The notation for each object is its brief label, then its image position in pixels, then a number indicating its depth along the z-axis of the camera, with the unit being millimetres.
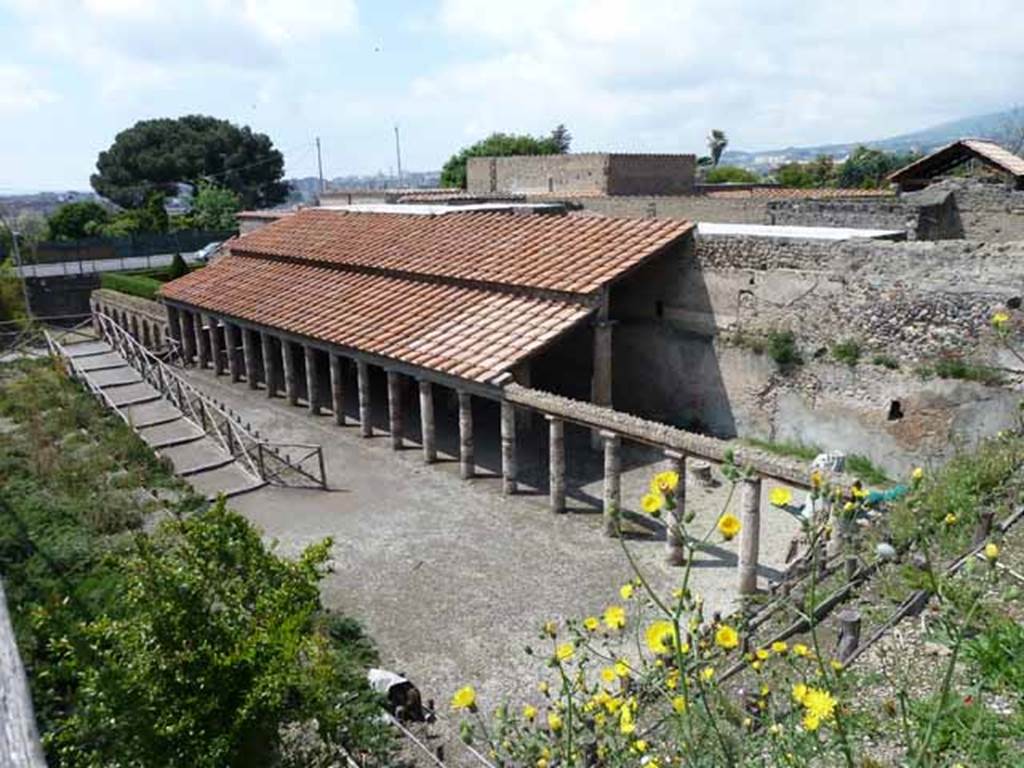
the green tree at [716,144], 75500
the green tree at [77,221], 48656
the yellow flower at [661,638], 3111
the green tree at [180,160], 58594
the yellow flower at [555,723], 3555
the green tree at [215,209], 47781
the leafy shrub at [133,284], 27594
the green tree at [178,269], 30656
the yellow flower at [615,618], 3330
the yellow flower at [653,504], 3010
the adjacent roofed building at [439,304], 14391
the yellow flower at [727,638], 3096
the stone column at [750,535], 9523
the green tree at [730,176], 52969
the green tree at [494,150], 53938
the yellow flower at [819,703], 2703
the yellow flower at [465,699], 3336
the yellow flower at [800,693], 2832
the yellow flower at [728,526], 2951
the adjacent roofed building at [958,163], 20109
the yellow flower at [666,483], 3012
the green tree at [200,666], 5223
